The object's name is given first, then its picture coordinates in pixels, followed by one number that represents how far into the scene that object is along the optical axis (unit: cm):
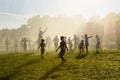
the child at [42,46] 1826
